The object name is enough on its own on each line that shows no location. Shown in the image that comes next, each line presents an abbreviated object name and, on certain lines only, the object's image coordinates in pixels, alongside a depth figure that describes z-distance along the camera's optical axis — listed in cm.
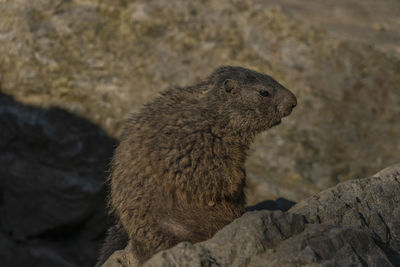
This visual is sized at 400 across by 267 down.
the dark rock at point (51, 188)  1925
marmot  1053
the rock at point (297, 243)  856
